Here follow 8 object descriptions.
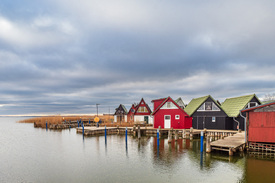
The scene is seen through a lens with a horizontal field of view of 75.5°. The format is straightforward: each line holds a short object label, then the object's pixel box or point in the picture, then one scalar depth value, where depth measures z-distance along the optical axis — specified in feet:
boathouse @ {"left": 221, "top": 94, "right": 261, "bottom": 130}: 105.09
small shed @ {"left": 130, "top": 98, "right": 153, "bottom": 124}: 166.20
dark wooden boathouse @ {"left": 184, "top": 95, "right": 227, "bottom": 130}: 109.09
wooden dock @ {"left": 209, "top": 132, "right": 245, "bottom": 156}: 63.10
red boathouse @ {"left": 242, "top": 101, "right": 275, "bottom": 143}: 62.64
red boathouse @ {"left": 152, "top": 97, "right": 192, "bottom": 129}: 117.08
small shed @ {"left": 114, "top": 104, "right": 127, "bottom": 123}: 190.73
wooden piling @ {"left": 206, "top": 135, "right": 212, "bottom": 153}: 67.15
